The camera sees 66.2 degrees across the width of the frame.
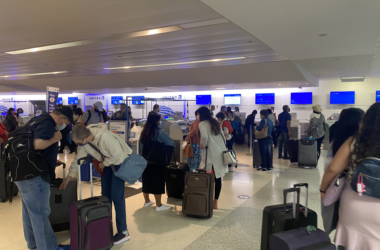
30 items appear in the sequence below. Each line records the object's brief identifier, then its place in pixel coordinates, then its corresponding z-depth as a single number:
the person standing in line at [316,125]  7.70
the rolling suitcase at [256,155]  7.60
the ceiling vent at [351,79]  11.71
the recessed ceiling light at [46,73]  10.66
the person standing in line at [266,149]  7.14
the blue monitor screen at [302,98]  14.38
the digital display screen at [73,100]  21.67
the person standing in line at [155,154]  4.27
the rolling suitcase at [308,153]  7.62
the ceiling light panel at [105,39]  4.78
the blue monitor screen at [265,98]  15.42
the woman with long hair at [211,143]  4.27
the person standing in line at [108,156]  3.03
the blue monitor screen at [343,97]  13.22
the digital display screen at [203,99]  17.36
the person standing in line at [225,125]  6.95
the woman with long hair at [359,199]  1.82
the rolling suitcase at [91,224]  2.79
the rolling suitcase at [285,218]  2.50
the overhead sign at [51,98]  5.36
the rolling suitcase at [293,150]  8.17
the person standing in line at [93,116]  7.14
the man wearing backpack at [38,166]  2.70
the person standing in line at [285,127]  8.89
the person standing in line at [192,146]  4.72
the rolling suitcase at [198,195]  4.02
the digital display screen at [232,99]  16.50
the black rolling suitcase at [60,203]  3.42
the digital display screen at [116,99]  20.41
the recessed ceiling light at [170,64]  7.43
